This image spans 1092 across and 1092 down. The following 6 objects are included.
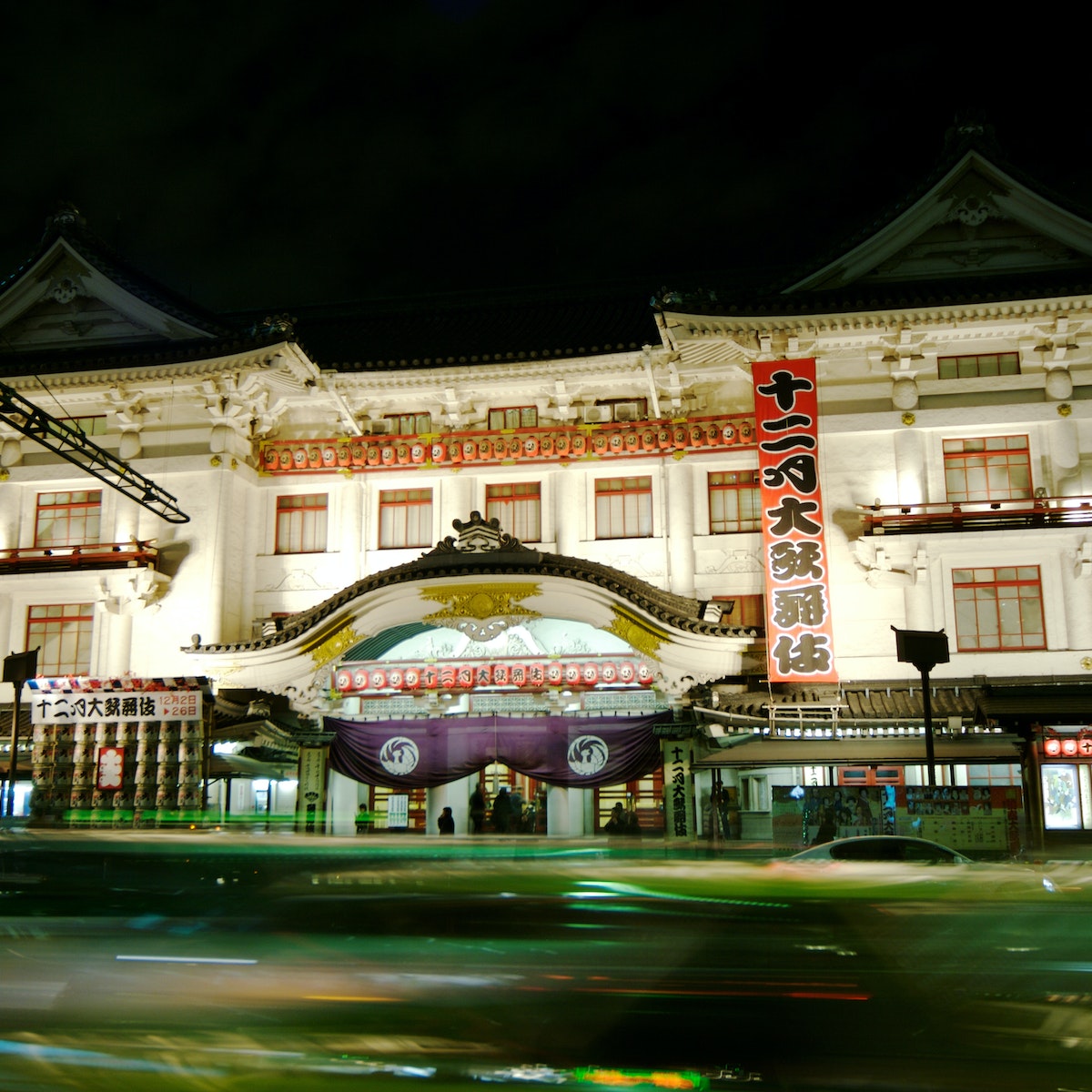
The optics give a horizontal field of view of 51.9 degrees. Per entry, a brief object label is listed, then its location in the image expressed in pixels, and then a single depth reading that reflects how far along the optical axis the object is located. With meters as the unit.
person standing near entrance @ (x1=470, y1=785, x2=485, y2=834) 22.89
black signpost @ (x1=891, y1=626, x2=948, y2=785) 17.41
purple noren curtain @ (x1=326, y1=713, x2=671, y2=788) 21.22
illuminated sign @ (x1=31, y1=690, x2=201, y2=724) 19.30
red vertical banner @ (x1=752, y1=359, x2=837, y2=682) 21.36
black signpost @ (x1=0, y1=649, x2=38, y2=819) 19.72
